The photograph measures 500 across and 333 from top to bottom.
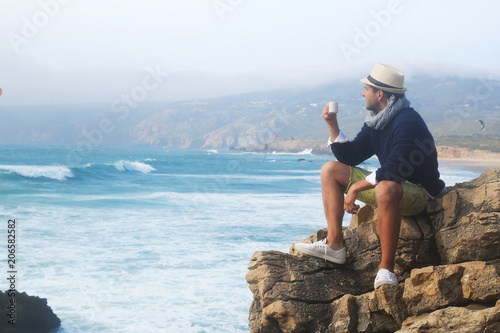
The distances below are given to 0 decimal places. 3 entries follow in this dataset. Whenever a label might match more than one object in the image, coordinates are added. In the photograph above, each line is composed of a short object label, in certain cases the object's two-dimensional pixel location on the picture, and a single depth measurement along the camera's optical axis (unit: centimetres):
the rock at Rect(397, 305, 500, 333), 313
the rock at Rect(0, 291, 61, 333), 671
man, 398
